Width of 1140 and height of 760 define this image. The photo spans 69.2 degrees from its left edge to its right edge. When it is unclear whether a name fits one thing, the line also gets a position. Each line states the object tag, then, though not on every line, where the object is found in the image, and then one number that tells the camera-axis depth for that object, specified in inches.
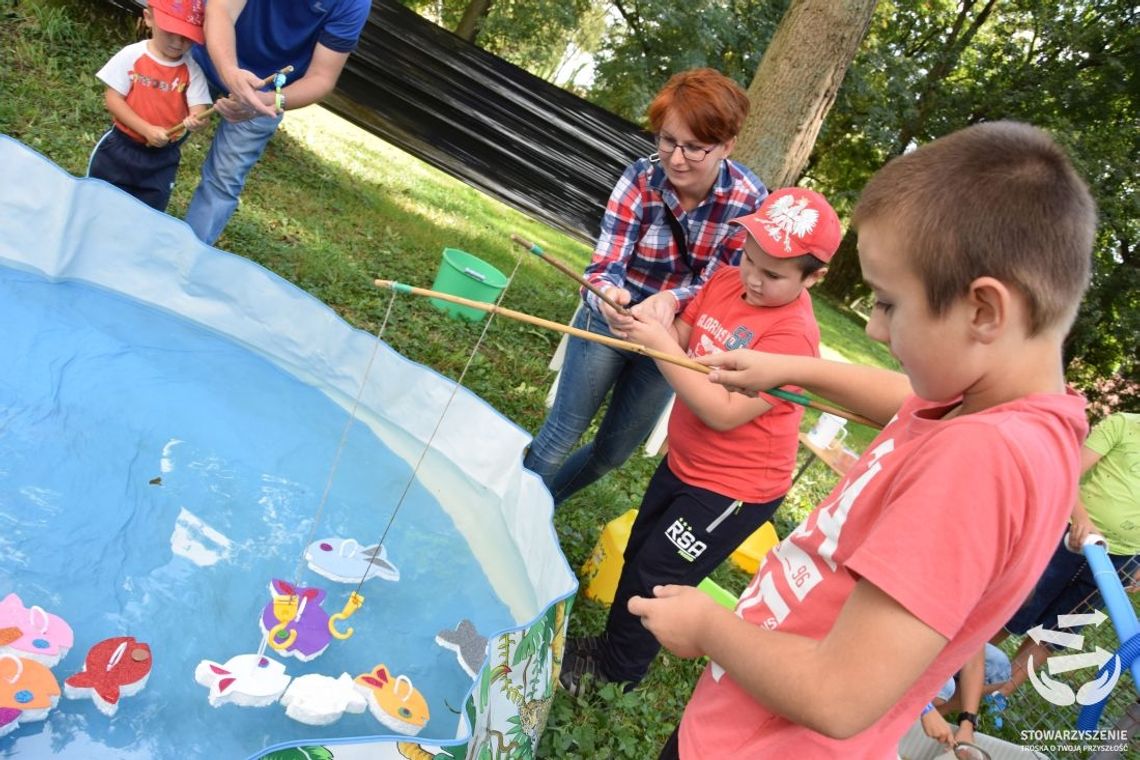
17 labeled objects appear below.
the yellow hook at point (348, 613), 77.3
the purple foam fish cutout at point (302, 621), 72.5
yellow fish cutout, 70.1
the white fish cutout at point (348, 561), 83.3
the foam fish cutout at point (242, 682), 65.7
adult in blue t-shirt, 109.0
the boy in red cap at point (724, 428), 69.9
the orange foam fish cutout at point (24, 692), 55.9
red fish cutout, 60.0
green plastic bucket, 153.3
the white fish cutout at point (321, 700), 67.1
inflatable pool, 63.1
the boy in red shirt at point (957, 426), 29.8
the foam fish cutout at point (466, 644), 80.6
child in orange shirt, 108.5
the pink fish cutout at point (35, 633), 60.0
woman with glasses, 80.7
